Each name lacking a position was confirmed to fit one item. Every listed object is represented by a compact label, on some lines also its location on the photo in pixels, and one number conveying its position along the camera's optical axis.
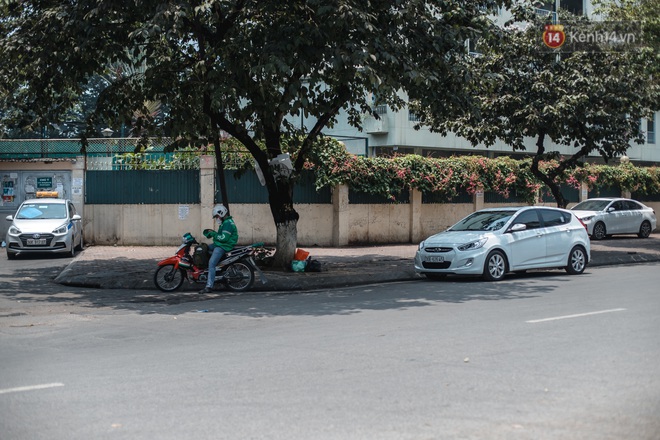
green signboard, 24.98
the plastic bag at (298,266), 16.67
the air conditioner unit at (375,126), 36.03
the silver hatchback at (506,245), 15.48
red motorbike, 14.47
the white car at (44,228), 21.44
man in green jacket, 14.18
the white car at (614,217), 28.80
